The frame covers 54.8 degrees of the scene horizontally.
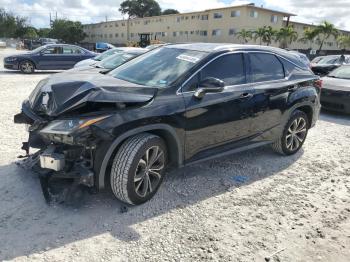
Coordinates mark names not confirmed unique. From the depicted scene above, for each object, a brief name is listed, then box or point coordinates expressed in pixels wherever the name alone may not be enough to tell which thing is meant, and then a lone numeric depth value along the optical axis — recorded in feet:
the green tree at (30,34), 248.11
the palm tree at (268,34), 154.40
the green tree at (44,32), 286.01
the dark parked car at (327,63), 51.60
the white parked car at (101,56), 43.44
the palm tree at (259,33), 154.10
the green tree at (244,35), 152.35
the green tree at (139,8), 294.46
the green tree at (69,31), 246.06
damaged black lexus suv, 10.96
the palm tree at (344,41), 191.96
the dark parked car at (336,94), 29.68
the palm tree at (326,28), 157.48
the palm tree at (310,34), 160.43
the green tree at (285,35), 155.53
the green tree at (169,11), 292.65
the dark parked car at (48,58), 51.45
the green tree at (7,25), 246.27
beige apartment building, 156.87
